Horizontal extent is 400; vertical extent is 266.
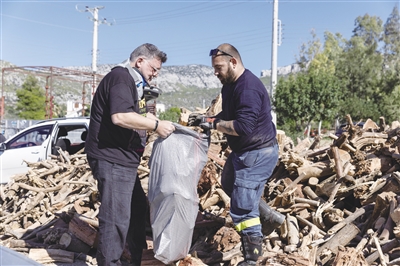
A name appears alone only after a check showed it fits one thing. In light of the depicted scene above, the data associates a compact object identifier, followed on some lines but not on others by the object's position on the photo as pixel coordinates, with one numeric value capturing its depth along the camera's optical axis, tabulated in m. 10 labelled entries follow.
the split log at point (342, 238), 4.58
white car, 10.24
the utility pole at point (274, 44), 24.06
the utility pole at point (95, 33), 33.97
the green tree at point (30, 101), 56.19
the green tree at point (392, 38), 59.40
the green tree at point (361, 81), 40.44
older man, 3.80
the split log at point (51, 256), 4.85
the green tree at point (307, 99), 27.00
